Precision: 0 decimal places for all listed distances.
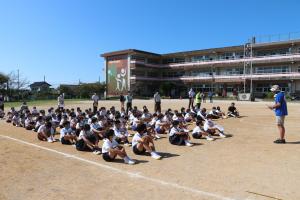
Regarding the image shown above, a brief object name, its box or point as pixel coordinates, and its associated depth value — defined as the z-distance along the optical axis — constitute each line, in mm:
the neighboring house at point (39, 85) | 66117
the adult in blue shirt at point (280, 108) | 7656
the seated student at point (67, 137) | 8461
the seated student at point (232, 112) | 14832
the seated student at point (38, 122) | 10342
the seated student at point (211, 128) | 9221
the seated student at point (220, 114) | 14512
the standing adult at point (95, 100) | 16998
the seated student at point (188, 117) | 12508
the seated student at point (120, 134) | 8234
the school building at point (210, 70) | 37443
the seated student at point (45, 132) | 9162
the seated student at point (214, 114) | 14132
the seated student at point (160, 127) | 10178
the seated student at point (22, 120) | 12289
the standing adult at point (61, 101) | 17716
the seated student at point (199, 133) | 8905
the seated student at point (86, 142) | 7375
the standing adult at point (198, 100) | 16470
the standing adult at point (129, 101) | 16729
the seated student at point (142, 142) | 6753
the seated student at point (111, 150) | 6172
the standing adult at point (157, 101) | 16191
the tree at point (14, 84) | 47837
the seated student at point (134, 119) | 10738
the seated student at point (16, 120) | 12653
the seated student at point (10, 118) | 14038
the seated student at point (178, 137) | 8018
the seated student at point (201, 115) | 11466
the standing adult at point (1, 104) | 17892
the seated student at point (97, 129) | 8958
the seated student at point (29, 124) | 11525
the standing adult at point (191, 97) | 17203
